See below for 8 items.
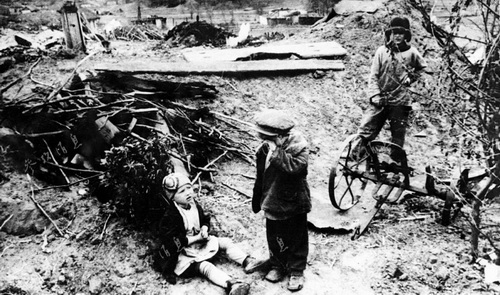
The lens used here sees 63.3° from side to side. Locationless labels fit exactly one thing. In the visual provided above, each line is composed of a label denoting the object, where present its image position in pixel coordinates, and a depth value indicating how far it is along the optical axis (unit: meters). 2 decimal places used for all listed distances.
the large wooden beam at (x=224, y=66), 6.99
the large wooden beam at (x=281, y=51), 8.12
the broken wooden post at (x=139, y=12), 15.07
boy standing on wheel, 5.26
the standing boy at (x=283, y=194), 3.39
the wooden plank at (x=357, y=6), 9.50
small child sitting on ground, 3.79
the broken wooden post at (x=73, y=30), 7.55
